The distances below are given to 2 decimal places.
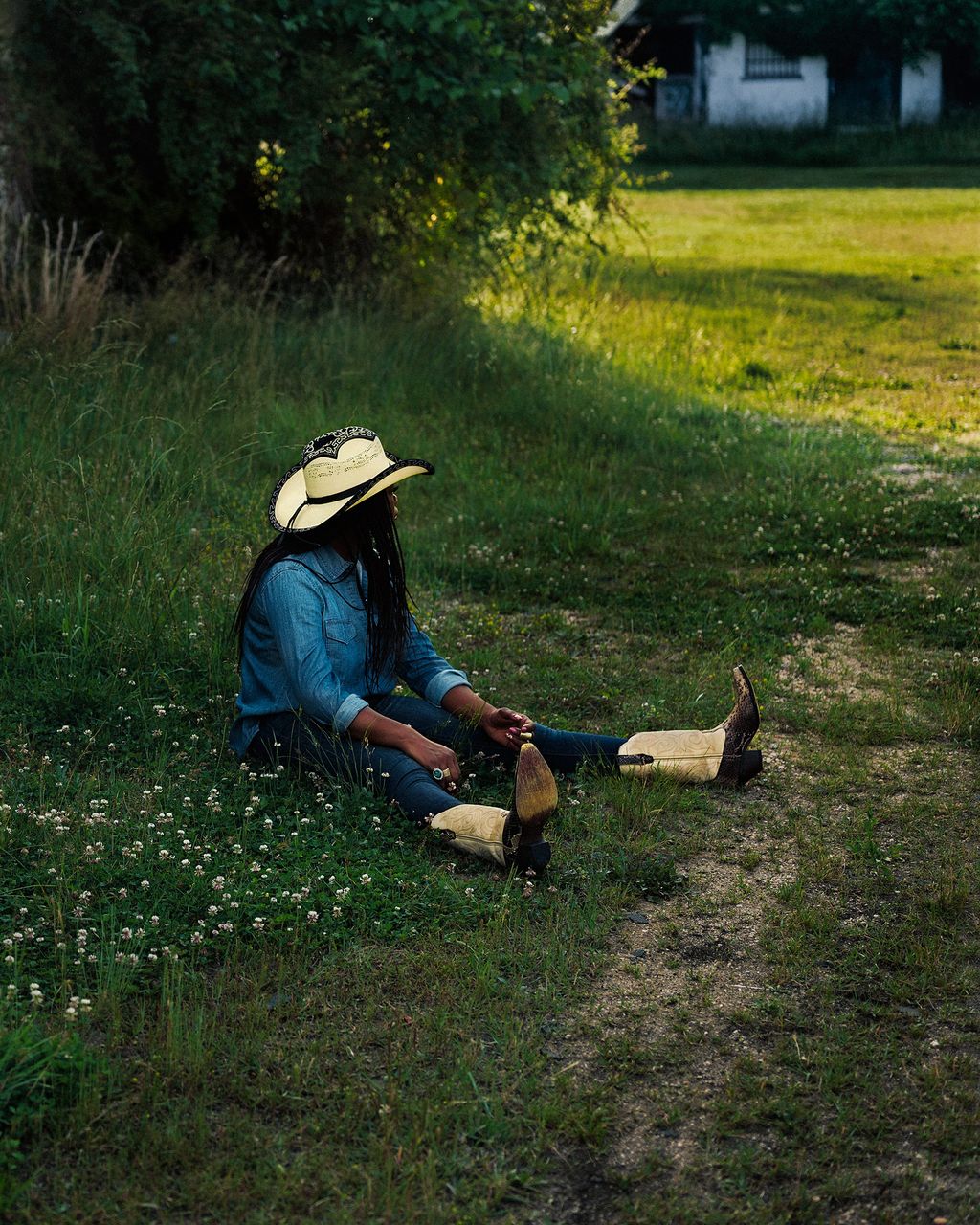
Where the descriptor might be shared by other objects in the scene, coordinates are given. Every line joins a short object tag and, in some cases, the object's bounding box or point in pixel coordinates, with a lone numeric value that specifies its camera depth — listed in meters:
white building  35.59
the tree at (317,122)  10.72
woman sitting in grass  4.86
